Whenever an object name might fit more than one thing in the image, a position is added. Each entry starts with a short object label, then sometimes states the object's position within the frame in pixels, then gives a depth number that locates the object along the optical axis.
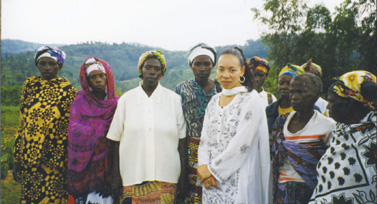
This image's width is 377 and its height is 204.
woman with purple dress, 3.01
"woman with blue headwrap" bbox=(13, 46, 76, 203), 3.29
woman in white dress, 2.31
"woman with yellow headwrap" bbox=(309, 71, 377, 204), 1.92
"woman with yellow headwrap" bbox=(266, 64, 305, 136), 3.32
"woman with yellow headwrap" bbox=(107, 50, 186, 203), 2.82
